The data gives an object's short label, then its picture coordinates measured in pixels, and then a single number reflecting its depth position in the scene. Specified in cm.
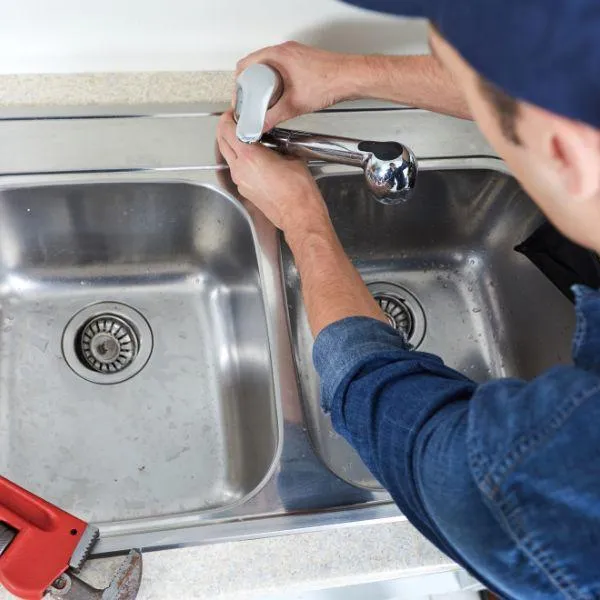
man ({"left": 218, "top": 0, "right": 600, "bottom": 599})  33
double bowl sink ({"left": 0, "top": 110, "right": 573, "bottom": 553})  78
